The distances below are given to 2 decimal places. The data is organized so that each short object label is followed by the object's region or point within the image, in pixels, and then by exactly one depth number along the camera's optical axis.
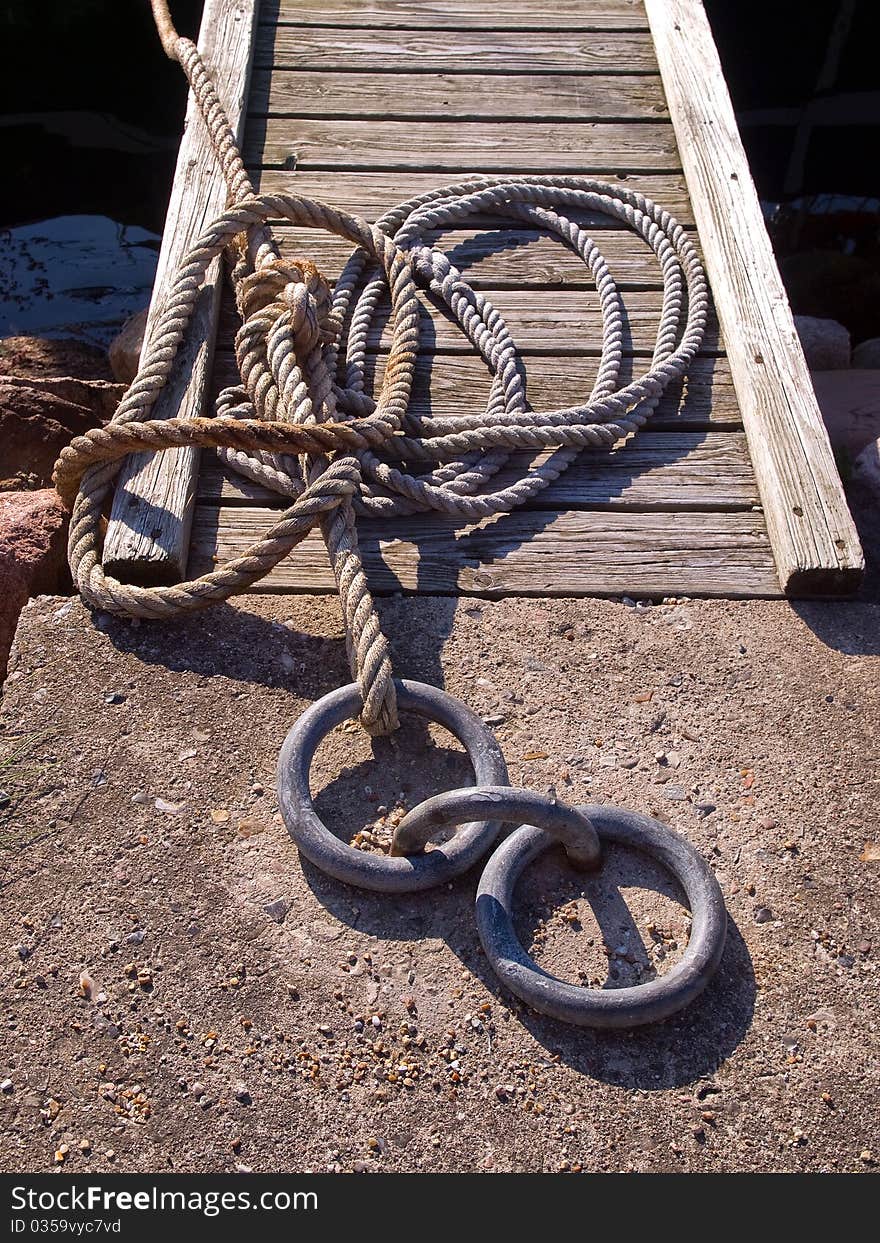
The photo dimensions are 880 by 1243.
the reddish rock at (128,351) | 4.55
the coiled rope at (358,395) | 2.46
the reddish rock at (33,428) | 3.67
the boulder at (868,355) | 4.91
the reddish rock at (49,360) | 4.71
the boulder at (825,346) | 4.71
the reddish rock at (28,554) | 2.75
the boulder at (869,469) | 3.24
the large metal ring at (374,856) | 2.01
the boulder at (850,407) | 3.80
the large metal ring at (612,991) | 1.83
